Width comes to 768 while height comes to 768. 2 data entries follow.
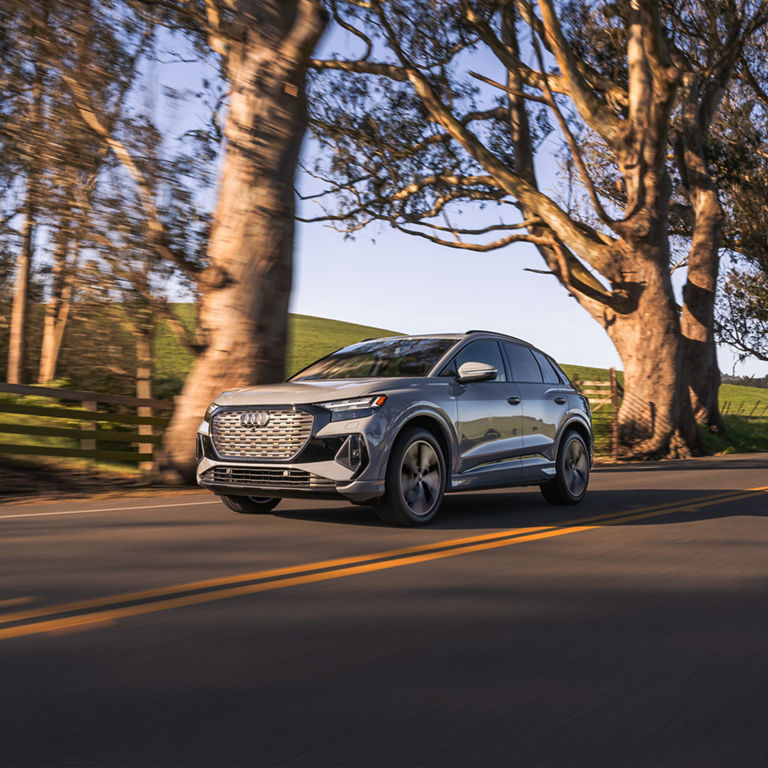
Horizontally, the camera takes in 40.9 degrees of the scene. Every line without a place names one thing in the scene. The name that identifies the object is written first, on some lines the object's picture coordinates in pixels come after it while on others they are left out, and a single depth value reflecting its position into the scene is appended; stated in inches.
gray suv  326.6
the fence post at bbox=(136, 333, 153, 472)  615.8
